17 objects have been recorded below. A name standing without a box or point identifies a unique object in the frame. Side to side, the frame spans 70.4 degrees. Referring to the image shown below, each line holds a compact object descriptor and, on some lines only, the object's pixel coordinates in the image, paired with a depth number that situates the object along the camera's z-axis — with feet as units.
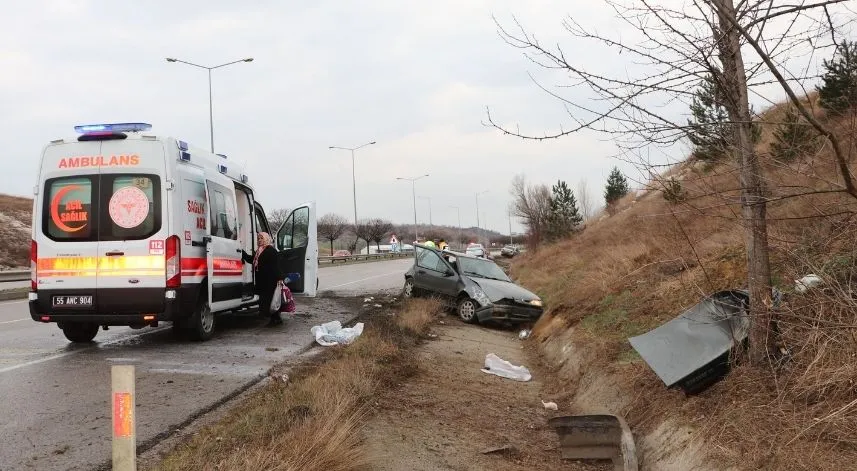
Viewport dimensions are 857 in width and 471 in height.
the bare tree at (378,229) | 294.66
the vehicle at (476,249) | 141.85
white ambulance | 24.99
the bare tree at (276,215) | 243.73
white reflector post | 9.53
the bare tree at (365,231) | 297.74
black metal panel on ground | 15.67
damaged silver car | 41.04
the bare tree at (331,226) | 263.57
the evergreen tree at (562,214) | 134.72
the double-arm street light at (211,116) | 89.78
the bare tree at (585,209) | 244.63
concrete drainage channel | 17.07
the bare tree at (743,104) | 11.84
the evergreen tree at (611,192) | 167.91
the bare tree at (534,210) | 146.41
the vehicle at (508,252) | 204.74
